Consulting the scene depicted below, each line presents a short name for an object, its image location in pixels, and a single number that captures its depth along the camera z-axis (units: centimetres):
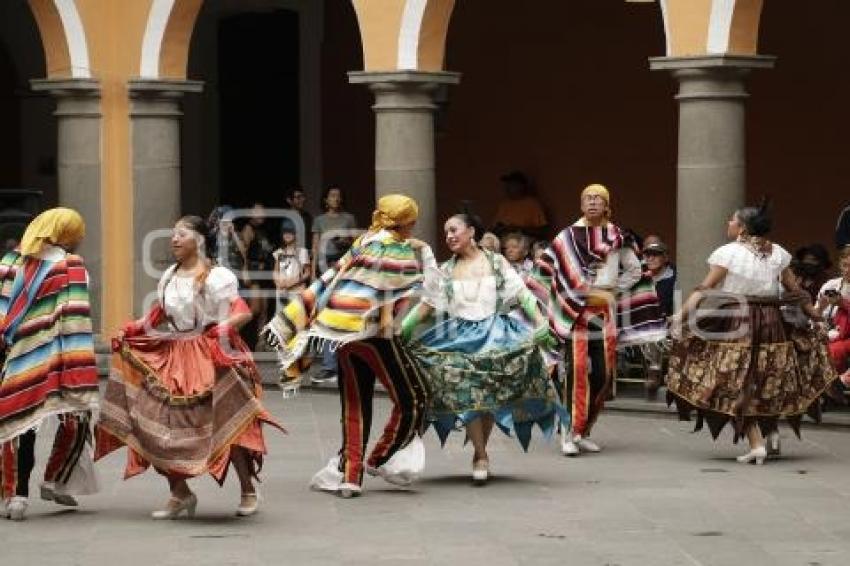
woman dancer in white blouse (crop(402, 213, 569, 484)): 1284
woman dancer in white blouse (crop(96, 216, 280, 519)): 1149
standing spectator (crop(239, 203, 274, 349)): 1961
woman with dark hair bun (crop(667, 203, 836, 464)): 1353
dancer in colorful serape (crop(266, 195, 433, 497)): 1240
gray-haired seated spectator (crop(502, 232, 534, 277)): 1633
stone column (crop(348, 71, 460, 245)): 1769
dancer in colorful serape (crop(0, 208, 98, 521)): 1169
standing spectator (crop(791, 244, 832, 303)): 1667
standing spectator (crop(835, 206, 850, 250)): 1659
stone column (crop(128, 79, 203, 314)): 1891
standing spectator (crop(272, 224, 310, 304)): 1948
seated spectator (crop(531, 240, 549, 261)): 1748
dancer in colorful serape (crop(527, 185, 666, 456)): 1436
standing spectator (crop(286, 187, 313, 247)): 2084
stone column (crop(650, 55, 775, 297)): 1605
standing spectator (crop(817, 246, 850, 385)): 1511
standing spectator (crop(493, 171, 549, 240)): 2142
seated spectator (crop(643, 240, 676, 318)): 1688
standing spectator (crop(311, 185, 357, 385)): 1942
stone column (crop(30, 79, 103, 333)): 1880
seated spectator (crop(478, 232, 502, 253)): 1575
